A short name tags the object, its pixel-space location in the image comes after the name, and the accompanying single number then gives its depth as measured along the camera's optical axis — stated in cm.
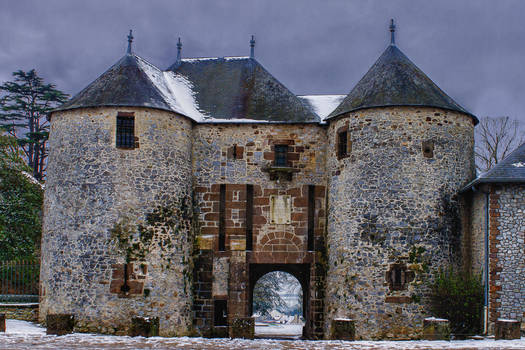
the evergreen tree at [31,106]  3812
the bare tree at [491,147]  3581
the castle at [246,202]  2030
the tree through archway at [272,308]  2812
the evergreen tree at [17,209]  2655
